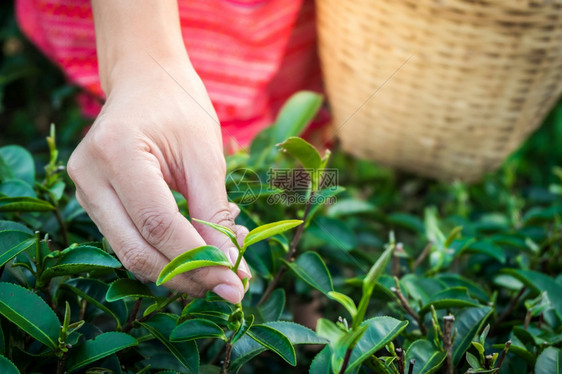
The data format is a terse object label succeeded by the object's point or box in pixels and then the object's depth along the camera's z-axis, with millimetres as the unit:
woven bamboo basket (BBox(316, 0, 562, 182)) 1062
